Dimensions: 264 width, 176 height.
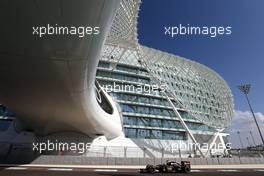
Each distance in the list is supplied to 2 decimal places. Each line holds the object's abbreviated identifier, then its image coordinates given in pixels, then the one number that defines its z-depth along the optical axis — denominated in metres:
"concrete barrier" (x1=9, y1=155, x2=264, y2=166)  28.94
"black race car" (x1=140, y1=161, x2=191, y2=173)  19.86
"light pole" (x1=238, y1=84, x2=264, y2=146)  45.50
